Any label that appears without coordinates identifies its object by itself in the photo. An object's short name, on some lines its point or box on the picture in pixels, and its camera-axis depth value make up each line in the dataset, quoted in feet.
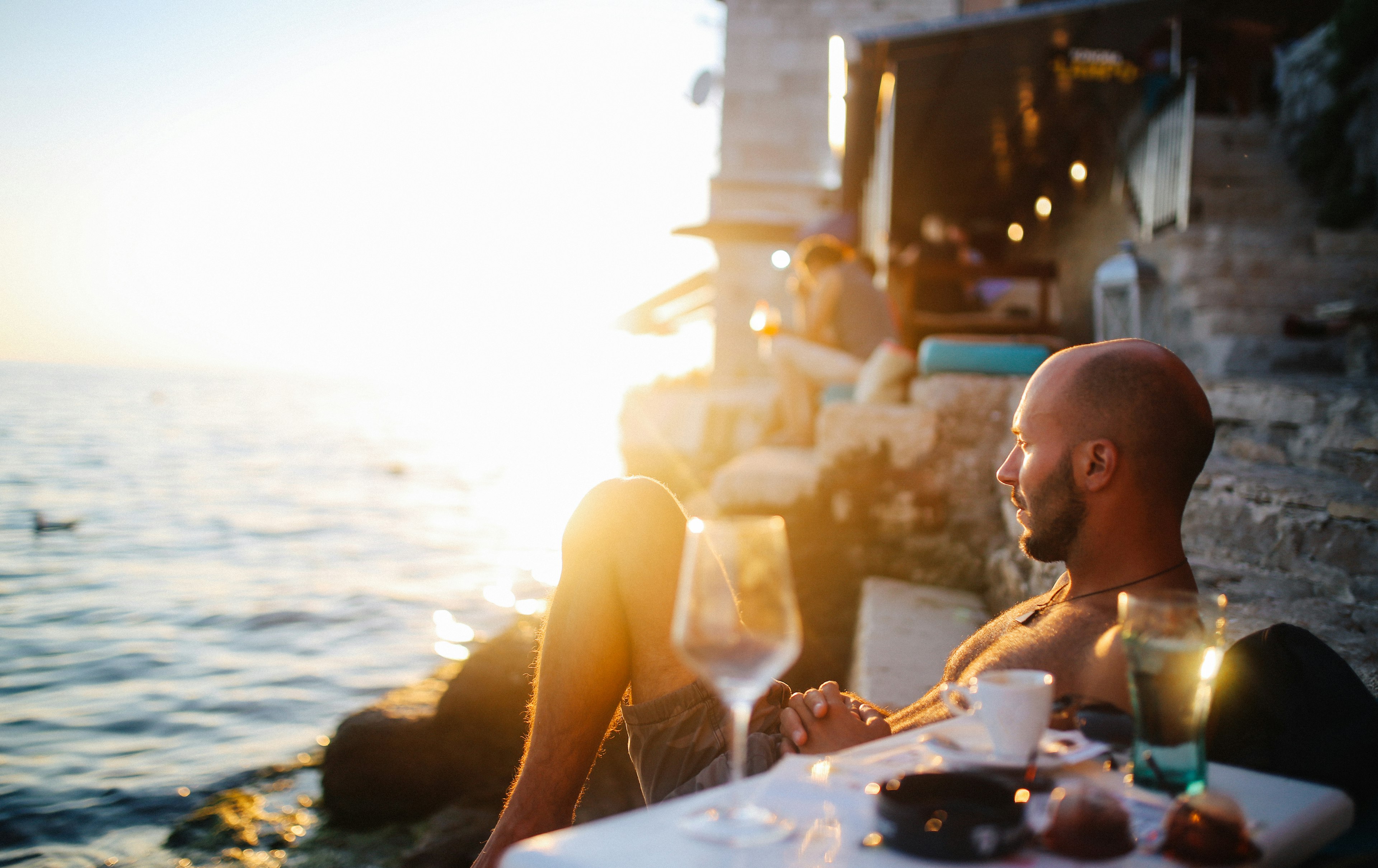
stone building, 9.58
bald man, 5.35
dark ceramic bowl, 2.73
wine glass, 3.25
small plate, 3.54
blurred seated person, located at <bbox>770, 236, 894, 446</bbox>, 22.81
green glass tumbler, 3.39
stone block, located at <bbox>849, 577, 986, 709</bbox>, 9.94
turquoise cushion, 16.35
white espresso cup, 3.41
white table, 2.70
